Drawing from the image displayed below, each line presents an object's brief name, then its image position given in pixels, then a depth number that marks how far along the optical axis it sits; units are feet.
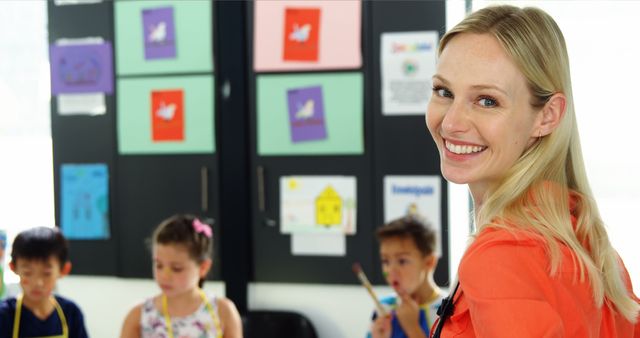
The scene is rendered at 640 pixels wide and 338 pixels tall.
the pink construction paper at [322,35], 9.78
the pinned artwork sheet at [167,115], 10.52
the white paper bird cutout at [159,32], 10.46
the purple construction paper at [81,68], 10.80
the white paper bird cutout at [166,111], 10.53
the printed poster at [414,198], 9.64
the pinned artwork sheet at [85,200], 10.94
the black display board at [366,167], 9.62
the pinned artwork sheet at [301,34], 9.99
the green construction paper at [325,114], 9.87
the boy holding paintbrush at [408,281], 7.04
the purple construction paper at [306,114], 10.02
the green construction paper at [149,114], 10.39
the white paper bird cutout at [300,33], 10.02
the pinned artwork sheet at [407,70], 9.56
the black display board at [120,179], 10.56
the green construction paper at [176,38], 10.30
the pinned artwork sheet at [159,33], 10.44
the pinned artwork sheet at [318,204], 10.00
